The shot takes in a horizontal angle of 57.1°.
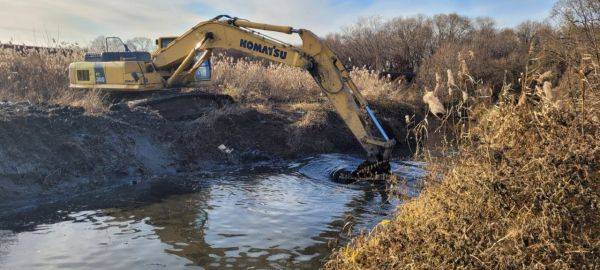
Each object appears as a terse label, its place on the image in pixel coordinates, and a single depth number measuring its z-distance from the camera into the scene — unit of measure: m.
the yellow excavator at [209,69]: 10.25
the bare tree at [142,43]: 22.88
